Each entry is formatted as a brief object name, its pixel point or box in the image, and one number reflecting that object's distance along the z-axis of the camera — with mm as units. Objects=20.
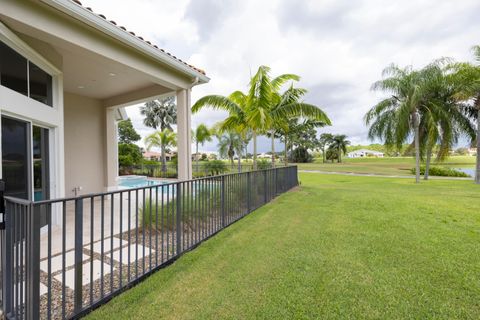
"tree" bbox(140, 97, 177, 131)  29391
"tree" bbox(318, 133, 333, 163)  61716
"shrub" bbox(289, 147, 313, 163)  53812
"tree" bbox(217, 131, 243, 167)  28172
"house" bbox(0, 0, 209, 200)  3761
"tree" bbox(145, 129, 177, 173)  22062
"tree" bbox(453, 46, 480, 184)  13492
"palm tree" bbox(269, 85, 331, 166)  9898
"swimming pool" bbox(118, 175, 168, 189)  14195
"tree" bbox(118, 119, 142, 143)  36938
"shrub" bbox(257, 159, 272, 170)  12823
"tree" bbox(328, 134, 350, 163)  61781
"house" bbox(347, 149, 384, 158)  102362
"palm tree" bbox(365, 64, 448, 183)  15156
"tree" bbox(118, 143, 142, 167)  19109
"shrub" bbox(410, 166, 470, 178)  22923
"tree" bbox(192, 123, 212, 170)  22766
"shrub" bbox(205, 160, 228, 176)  15591
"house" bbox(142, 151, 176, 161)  48631
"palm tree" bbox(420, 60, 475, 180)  14938
